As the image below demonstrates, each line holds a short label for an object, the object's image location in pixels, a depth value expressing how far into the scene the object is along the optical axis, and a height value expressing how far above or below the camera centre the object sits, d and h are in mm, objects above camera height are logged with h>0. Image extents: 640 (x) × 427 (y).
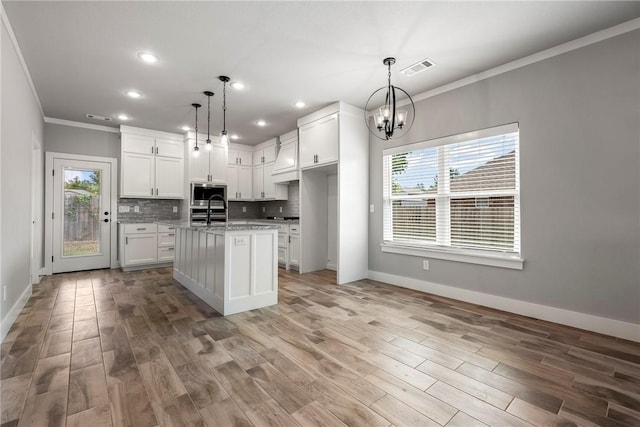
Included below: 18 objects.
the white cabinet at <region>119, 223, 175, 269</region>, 5340 -580
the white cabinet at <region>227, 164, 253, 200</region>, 6652 +707
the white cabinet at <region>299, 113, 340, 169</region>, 4491 +1143
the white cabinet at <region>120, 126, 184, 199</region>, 5543 +942
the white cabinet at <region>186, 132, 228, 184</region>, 5941 +1034
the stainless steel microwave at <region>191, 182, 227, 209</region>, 6027 +427
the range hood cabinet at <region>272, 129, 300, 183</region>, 5612 +1033
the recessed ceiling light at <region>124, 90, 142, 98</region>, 3963 +1610
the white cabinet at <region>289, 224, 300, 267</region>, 5336 -569
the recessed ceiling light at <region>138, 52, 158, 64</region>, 3023 +1603
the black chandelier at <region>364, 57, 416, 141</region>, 3135 +1272
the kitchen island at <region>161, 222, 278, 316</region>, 3111 -584
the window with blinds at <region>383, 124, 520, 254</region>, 3285 +276
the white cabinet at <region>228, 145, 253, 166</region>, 6766 +1312
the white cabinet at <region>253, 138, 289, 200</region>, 6438 +853
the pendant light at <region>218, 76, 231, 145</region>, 3571 +1610
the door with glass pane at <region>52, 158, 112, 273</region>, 5152 -39
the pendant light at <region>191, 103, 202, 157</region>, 4134 +1616
